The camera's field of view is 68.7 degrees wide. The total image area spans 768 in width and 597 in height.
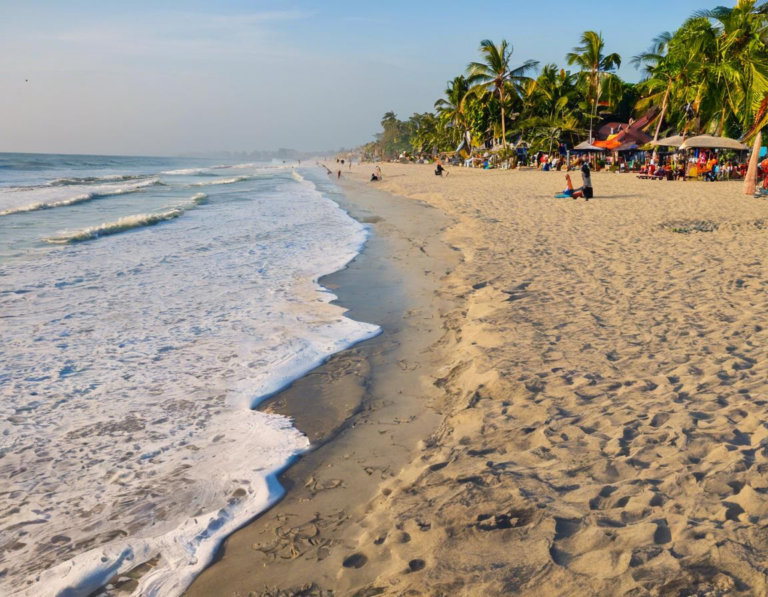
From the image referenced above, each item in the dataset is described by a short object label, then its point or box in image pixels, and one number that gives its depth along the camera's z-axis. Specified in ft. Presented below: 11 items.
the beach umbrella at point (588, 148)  118.21
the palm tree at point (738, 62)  75.36
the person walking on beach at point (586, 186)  59.47
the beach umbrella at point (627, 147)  122.31
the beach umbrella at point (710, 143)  83.41
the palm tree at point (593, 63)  122.83
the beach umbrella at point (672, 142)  92.58
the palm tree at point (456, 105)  175.73
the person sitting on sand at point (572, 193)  60.80
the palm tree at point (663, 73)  97.50
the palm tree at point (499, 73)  135.74
